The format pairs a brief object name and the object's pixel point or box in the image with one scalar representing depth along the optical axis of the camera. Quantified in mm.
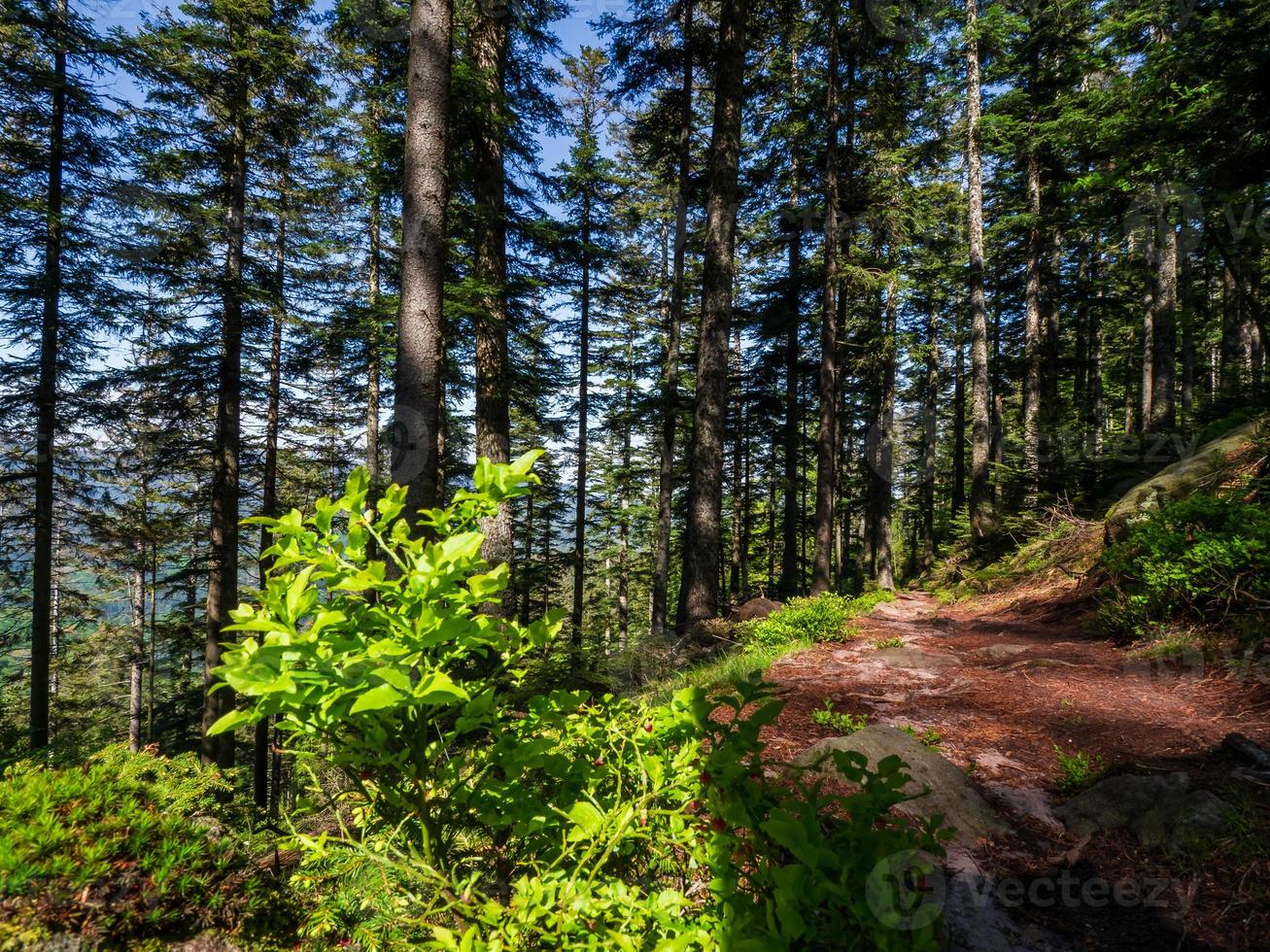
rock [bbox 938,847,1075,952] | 1787
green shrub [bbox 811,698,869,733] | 3308
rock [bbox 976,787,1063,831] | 2588
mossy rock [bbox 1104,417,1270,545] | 6275
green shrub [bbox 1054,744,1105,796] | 2756
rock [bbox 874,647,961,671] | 5191
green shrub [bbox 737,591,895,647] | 6801
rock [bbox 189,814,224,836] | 1563
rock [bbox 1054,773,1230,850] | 2260
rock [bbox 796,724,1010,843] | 2410
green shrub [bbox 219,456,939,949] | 990
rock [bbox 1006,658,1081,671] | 4754
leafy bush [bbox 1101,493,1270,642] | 4426
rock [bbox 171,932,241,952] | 1206
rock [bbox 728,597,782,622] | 9562
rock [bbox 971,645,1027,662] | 5289
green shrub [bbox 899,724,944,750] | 3210
